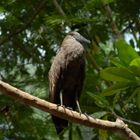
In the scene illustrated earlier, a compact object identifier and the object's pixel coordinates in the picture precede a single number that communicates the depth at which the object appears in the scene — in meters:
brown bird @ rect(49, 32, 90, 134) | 6.66
